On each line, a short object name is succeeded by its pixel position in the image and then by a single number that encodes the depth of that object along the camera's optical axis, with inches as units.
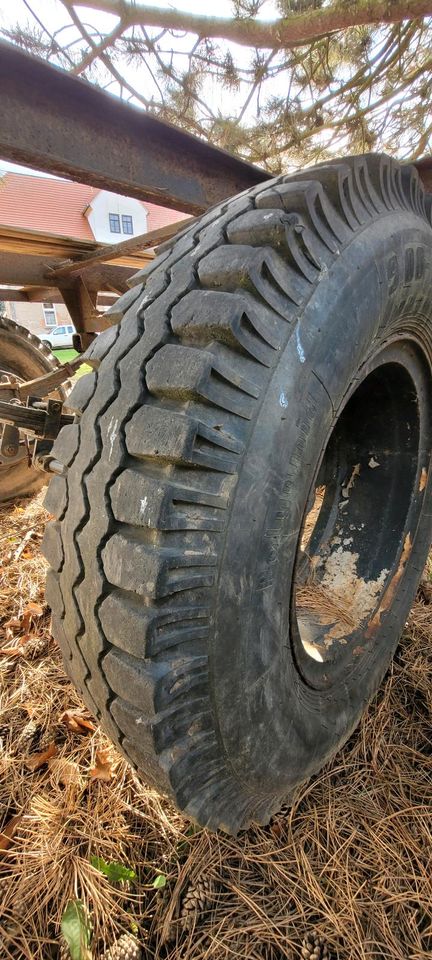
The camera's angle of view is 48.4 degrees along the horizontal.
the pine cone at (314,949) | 41.5
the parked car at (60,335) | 923.2
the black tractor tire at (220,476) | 32.4
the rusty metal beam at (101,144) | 46.3
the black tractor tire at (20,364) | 136.9
